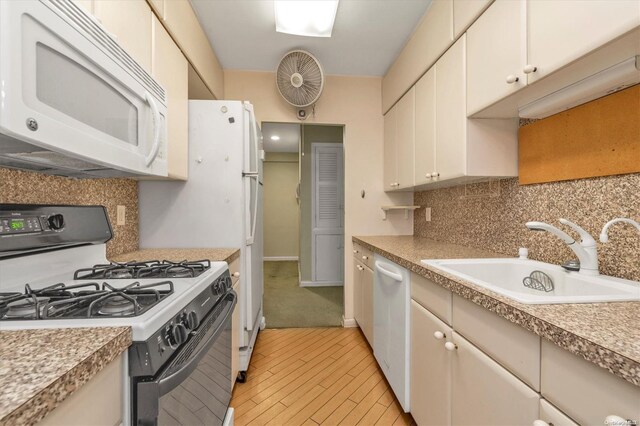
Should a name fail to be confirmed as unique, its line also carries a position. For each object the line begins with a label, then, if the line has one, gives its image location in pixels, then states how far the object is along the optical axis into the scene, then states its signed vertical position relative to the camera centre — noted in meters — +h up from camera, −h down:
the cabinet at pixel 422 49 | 1.71 +1.10
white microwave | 0.56 +0.29
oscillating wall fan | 2.48 +1.14
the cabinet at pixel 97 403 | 0.47 -0.33
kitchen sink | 0.84 -0.25
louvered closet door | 4.38 -0.01
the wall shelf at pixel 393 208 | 2.78 +0.03
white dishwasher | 1.54 -0.64
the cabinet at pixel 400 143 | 2.29 +0.58
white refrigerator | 1.92 +0.11
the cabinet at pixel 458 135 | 1.54 +0.42
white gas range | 0.65 -0.23
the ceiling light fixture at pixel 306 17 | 1.85 +1.27
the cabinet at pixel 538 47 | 0.83 +0.55
